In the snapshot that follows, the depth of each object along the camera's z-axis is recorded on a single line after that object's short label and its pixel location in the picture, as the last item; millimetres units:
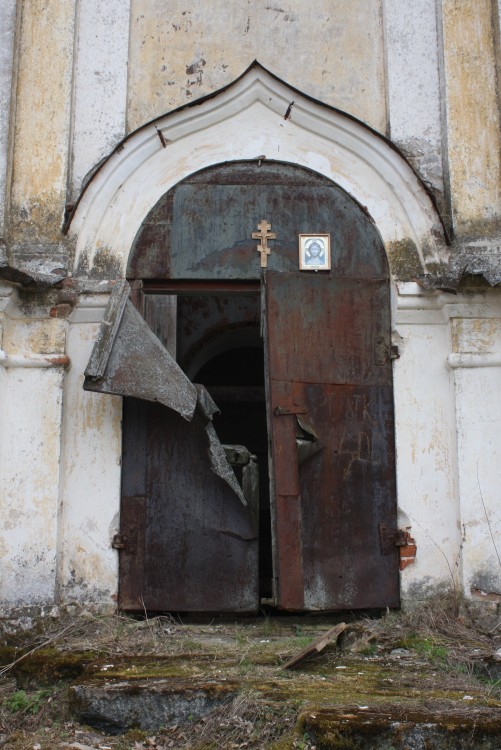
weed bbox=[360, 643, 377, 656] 5344
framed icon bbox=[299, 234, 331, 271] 6422
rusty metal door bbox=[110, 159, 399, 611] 6055
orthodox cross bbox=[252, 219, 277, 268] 6434
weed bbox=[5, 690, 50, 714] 4816
